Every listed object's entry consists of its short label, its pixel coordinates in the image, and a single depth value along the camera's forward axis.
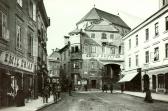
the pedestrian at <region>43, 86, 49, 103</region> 16.45
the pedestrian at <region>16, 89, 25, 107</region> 13.14
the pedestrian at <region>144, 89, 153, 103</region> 17.03
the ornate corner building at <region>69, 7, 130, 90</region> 44.25
